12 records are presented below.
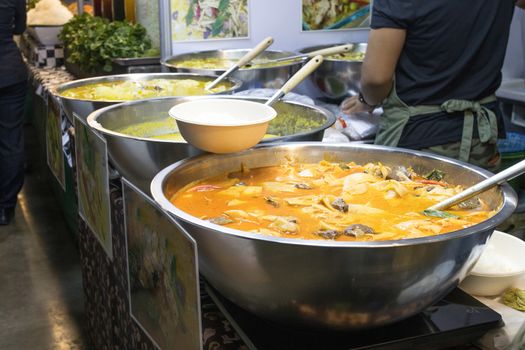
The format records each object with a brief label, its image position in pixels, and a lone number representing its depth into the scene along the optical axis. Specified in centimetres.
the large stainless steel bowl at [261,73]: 288
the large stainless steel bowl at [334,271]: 95
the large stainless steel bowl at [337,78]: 312
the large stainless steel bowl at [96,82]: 216
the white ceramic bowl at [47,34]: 471
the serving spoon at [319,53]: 291
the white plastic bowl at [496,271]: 123
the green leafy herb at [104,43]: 360
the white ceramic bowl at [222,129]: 143
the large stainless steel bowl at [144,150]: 158
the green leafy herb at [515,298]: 121
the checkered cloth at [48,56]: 471
